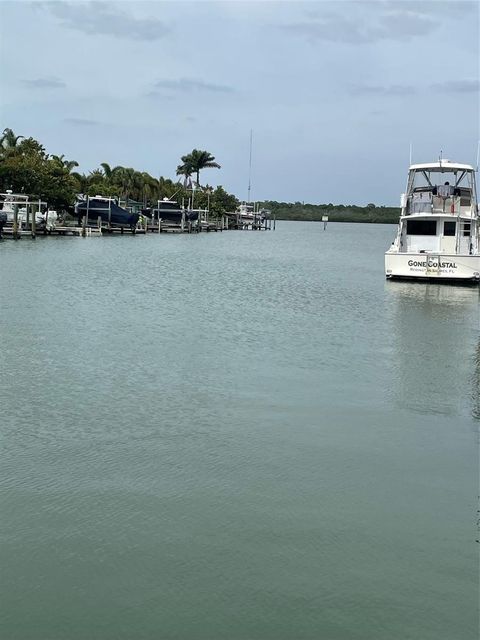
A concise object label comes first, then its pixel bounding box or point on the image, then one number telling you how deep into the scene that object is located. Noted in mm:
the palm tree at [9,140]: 90875
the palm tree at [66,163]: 95312
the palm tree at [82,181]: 107494
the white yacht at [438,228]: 38719
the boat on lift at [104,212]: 89375
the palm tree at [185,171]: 147875
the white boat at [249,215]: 161000
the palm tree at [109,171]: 124375
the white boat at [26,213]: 71438
